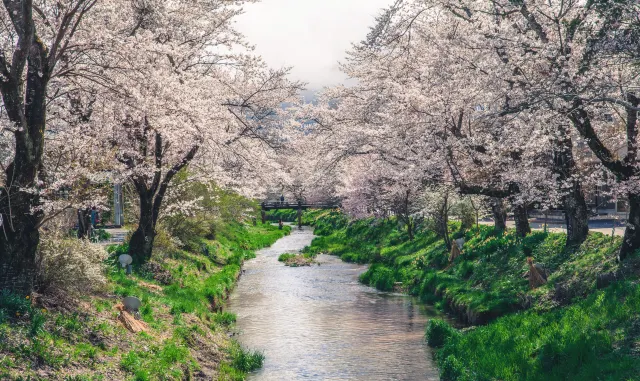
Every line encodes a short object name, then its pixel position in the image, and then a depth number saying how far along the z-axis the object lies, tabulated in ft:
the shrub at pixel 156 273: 64.95
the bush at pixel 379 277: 83.41
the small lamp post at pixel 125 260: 58.75
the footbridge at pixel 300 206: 249.96
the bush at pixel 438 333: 51.93
